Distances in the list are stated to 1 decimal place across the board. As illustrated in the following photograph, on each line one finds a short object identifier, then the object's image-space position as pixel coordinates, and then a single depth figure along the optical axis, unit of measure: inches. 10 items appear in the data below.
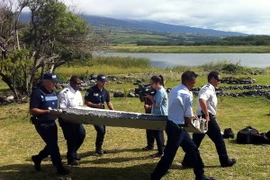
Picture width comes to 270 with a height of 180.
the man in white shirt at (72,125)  314.7
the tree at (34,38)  821.9
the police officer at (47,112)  282.4
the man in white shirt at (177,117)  263.6
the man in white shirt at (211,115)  298.6
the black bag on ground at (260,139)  405.1
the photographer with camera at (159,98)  339.3
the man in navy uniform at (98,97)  354.9
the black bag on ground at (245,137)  410.3
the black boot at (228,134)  442.3
